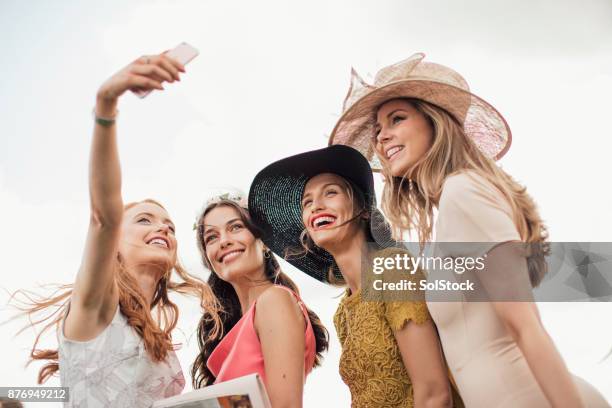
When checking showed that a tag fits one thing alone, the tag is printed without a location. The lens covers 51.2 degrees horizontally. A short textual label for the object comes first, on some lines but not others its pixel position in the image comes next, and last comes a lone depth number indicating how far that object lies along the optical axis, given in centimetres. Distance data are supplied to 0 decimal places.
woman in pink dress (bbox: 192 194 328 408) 215
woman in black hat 198
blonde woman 173
